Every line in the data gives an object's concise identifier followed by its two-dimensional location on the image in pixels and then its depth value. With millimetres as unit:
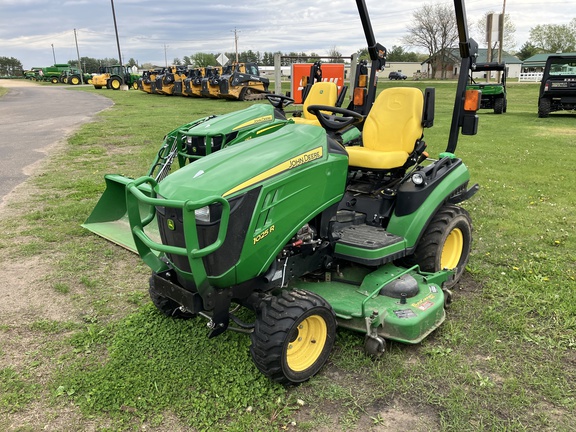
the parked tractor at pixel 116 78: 37719
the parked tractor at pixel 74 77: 52125
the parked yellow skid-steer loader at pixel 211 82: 23312
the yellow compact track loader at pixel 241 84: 22203
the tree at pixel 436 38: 59219
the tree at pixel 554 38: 70125
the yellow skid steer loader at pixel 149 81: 30219
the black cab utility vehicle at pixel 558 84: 15352
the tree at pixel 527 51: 79500
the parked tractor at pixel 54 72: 54844
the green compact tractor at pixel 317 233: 2572
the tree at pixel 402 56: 91588
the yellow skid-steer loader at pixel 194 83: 25391
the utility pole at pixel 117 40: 39656
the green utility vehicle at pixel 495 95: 17078
